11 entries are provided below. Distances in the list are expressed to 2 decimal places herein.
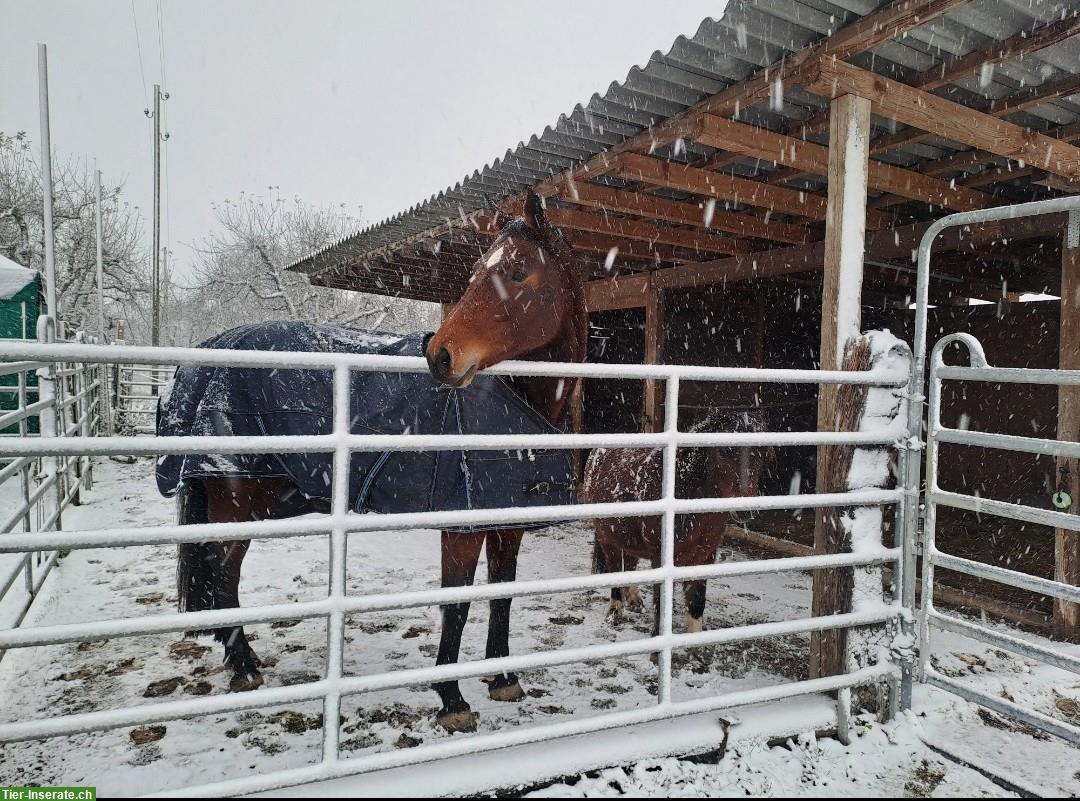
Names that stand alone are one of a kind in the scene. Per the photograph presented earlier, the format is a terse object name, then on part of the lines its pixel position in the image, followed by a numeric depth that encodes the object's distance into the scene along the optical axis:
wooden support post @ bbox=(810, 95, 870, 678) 2.71
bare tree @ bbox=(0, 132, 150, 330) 17.84
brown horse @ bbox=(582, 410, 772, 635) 3.19
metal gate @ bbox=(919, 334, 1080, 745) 2.09
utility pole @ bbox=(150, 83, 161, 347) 14.79
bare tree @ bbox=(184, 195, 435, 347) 18.19
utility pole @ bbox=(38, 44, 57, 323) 6.24
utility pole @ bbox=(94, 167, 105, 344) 11.00
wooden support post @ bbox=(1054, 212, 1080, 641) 3.53
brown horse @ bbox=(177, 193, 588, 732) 2.09
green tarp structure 6.64
